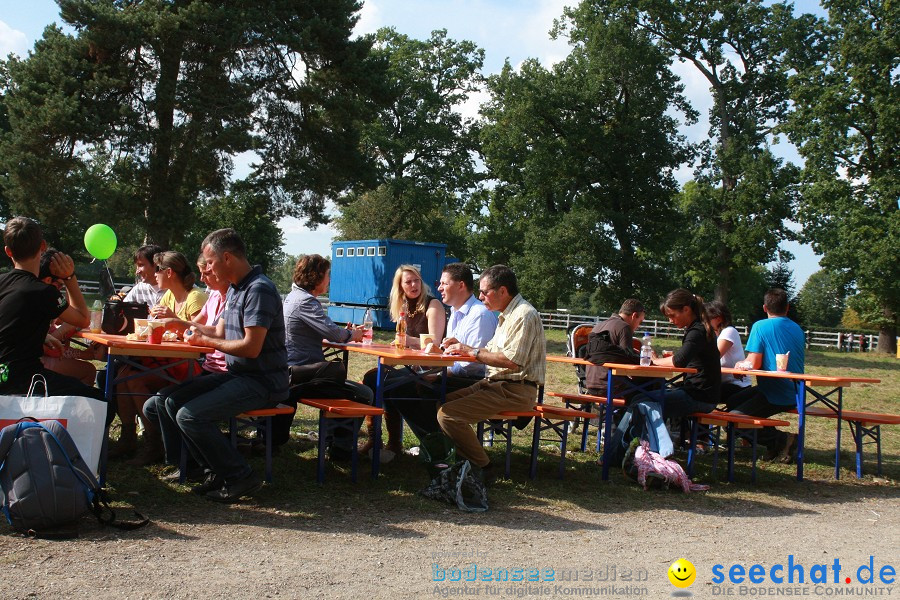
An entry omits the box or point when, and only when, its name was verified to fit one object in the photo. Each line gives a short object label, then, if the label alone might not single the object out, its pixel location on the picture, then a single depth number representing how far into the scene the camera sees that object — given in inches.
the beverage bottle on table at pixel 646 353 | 255.0
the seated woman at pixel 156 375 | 221.1
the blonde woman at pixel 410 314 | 253.3
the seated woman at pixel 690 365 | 250.8
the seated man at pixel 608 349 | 266.5
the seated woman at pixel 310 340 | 230.2
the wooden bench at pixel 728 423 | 253.6
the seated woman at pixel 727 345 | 298.0
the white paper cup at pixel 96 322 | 227.4
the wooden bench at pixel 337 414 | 207.6
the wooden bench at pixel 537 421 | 228.5
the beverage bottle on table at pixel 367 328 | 249.9
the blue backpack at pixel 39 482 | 155.4
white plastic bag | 164.9
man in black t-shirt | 176.7
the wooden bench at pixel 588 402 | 260.0
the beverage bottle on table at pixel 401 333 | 244.7
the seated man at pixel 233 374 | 186.4
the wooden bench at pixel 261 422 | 196.5
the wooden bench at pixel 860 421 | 274.5
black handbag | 222.2
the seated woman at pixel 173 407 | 197.8
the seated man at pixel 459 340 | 245.0
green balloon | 359.9
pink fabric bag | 234.8
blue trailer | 952.3
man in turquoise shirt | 279.4
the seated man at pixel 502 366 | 220.1
